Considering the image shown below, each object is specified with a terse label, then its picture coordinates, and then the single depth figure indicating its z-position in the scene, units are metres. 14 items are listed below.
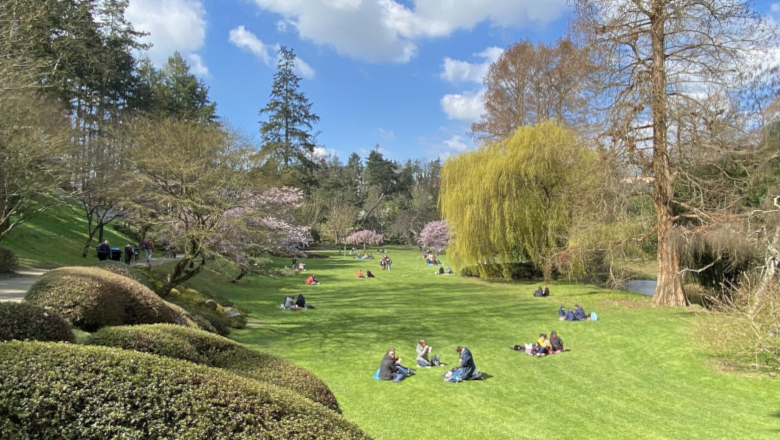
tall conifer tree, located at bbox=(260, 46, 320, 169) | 48.78
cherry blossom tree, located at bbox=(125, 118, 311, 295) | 13.56
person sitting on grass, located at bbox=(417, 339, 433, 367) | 11.38
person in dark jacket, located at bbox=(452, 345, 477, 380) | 10.19
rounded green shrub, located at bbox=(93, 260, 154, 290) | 11.45
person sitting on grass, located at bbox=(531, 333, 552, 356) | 12.30
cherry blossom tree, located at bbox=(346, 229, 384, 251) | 59.49
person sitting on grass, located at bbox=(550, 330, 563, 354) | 12.58
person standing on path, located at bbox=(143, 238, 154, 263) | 24.05
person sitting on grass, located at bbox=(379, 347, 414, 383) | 10.07
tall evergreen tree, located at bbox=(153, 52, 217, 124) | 41.44
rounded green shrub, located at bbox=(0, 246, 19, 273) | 16.12
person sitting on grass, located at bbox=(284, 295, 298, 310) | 18.17
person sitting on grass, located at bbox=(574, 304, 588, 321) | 16.11
